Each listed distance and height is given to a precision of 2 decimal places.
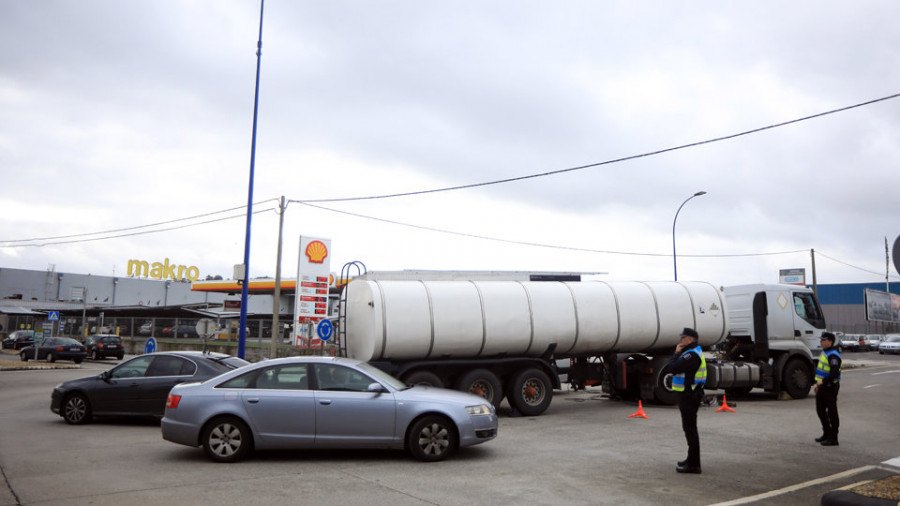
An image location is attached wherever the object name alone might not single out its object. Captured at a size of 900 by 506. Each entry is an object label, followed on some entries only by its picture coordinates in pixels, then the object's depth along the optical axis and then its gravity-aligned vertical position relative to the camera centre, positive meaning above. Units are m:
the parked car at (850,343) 54.47 -0.49
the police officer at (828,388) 10.09 -0.80
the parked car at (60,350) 31.22 -1.37
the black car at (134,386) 11.54 -1.15
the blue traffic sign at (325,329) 17.98 -0.07
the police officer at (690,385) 7.96 -0.65
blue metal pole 19.48 +1.81
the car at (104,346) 34.81 -1.30
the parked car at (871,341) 56.88 -0.32
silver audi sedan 8.22 -1.11
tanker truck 13.08 -0.04
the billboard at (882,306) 61.59 +3.17
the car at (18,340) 42.65 -1.28
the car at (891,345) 47.62 -0.55
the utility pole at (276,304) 21.96 +0.75
